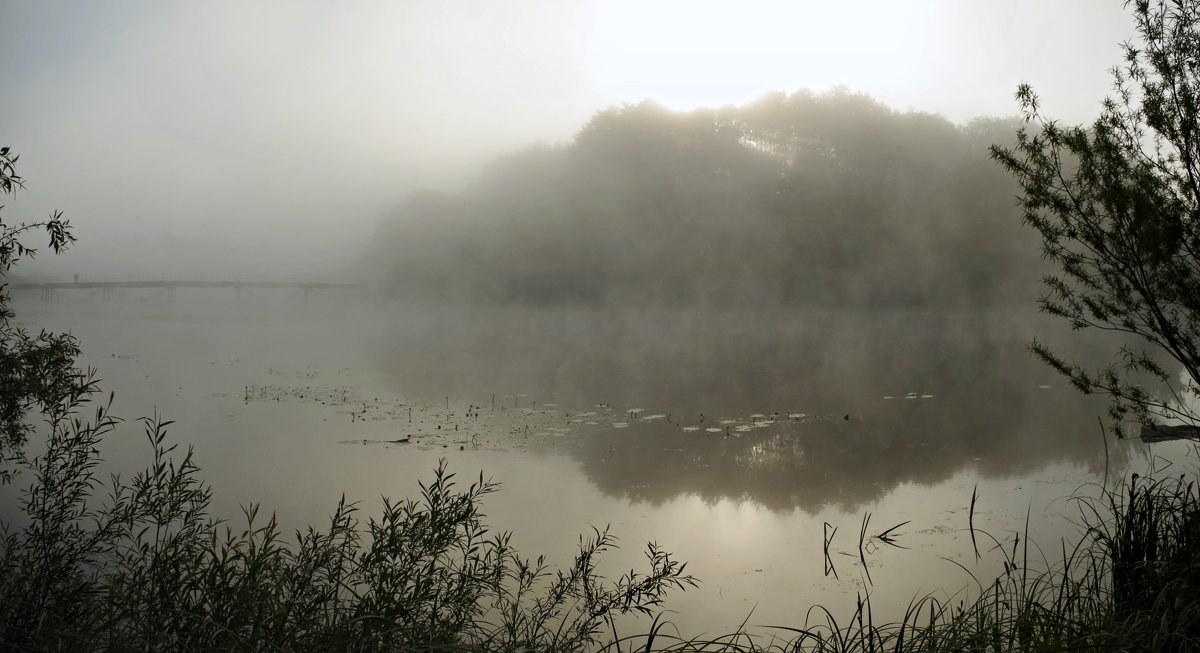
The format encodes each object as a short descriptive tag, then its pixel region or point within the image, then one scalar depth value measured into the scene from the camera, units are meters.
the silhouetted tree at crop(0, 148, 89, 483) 4.21
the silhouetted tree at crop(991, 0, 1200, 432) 4.47
